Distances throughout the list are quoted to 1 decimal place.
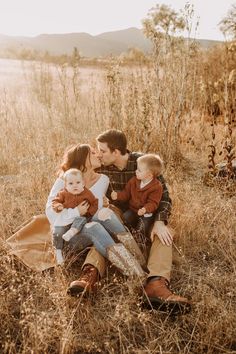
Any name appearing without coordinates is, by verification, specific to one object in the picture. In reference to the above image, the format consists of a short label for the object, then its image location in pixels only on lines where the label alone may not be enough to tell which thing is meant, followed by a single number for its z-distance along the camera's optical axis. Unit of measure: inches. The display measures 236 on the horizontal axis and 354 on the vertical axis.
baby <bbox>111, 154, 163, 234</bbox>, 127.7
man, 106.6
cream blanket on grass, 124.3
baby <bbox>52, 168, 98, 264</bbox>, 118.5
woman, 113.0
